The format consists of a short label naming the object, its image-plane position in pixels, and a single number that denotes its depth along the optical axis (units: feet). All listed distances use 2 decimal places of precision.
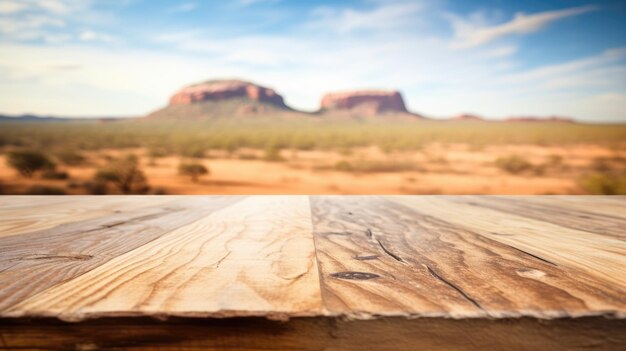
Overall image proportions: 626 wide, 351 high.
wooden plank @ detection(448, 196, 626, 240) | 2.86
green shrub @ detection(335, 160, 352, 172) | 47.09
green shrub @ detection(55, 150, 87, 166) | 50.44
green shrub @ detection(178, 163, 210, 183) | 38.65
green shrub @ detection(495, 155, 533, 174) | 48.24
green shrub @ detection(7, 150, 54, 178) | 38.83
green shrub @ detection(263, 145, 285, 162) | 56.18
